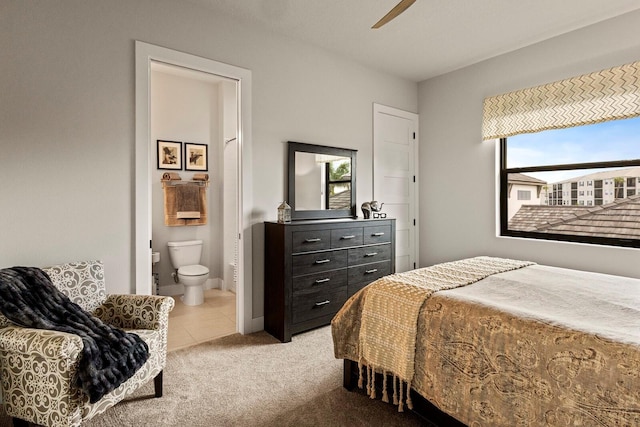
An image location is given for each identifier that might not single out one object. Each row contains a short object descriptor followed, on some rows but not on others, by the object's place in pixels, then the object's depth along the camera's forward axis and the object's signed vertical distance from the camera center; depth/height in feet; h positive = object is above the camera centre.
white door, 13.98 +1.59
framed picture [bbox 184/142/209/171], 14.92 +2.42
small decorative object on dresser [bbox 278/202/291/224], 10.11 -0.09
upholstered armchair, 4.96 -2.57
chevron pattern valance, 9.63 +3.38
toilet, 13.01 -2.34
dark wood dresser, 9.70 -1.86
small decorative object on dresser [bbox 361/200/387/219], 12.40 +0.05
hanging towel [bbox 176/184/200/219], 14.52 +0.42
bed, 4.05 -2.00
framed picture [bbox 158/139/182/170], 14.28 +2.42
